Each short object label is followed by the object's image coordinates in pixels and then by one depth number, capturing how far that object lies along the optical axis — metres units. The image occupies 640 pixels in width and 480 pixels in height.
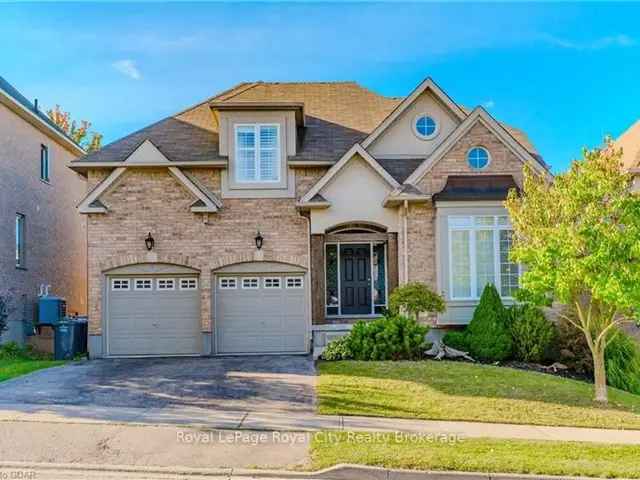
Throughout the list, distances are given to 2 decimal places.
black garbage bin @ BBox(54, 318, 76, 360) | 17.44
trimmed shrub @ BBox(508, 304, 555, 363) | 15.20
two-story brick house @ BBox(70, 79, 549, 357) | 17.08
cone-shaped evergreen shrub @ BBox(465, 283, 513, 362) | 15.14
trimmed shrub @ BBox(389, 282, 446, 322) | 15.72
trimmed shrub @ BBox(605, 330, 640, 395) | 14.53
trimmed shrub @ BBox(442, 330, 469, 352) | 15.59
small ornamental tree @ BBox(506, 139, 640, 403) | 11.30
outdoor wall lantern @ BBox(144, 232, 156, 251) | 17.56
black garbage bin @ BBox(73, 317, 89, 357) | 17.69
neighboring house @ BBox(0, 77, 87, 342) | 19.42
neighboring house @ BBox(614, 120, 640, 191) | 18.48
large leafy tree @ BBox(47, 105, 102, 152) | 38.22
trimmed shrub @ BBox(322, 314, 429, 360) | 14.91
